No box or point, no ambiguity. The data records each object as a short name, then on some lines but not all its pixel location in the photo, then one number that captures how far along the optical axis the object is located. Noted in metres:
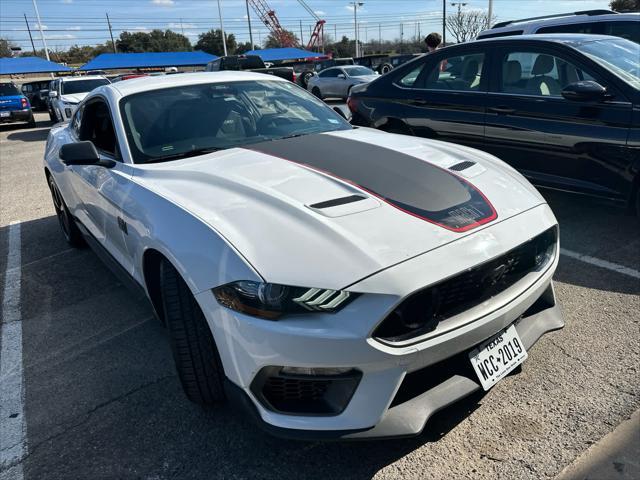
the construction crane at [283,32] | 73.19
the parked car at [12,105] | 16.55
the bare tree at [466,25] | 57.03
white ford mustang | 1.75
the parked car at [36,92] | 24.16
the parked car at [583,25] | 6.29
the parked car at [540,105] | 3.91
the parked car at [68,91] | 13.38
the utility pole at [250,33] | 52.49
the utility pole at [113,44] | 71.27
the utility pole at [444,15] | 40.83
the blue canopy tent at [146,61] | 35.03
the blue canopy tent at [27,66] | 33.88
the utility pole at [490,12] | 35.69
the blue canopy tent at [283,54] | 44.62
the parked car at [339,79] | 20.17
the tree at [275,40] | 74.51
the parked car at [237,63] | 18.47
